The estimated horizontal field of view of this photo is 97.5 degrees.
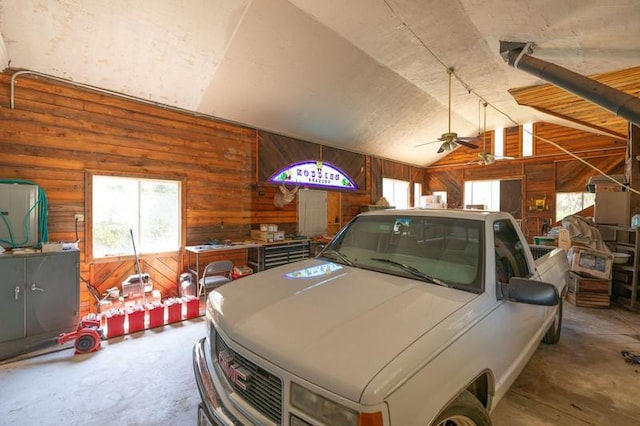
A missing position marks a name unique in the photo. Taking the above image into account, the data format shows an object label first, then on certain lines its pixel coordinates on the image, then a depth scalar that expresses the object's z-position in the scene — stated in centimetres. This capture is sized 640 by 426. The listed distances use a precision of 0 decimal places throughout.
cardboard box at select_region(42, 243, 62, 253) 321
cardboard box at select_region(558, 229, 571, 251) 491
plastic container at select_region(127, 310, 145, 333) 356
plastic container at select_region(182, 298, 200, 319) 399
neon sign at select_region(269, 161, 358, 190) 640
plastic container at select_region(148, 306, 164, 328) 369
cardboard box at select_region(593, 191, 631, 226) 490
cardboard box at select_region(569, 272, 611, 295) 441
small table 462
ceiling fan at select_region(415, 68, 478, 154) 477
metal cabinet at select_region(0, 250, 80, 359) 298
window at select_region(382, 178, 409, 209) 964
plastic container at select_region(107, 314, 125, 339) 341
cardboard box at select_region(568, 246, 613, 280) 434
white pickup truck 100
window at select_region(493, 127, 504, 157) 953
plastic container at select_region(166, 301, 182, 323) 384
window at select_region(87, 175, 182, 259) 424
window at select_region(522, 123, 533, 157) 903
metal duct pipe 290
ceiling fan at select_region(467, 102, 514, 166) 639
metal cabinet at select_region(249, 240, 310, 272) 543
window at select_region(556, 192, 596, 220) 826
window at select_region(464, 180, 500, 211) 983
